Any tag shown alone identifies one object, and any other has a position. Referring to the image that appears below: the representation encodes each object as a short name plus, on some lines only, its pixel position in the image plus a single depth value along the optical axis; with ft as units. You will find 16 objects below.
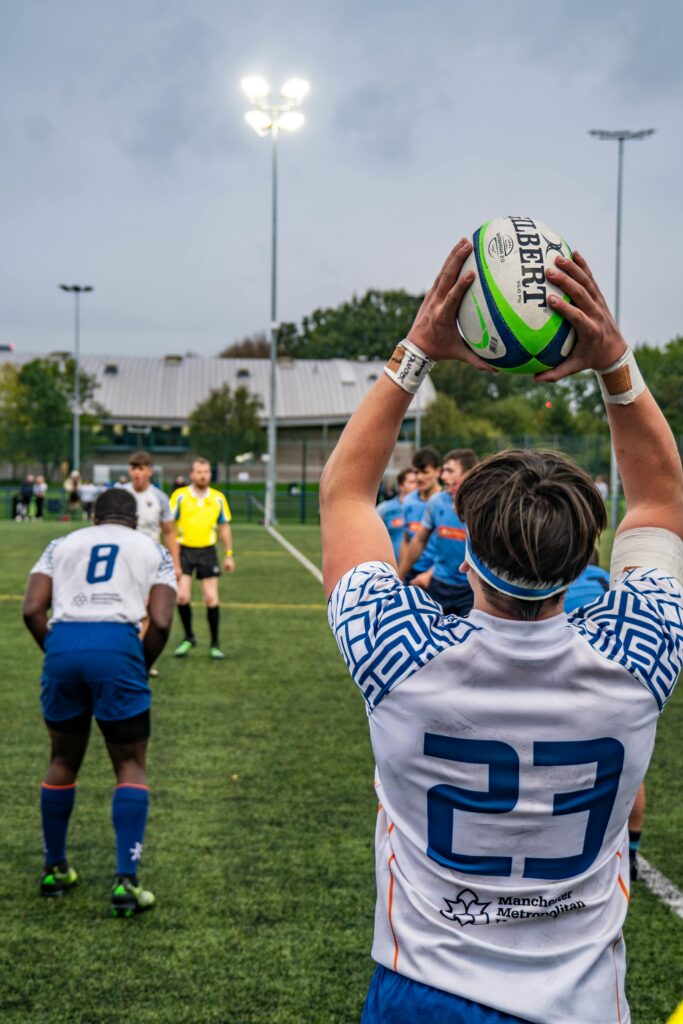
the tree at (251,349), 328.70
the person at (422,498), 30.48
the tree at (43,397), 184.44
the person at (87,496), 121.28
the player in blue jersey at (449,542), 26.53
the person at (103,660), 15.57
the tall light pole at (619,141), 101.40
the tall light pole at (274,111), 92.32
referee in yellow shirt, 36.09
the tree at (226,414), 193.47
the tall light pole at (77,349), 156.35
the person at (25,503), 119.03
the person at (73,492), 125.29
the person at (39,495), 122.93
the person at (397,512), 35.73
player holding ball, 5.45
